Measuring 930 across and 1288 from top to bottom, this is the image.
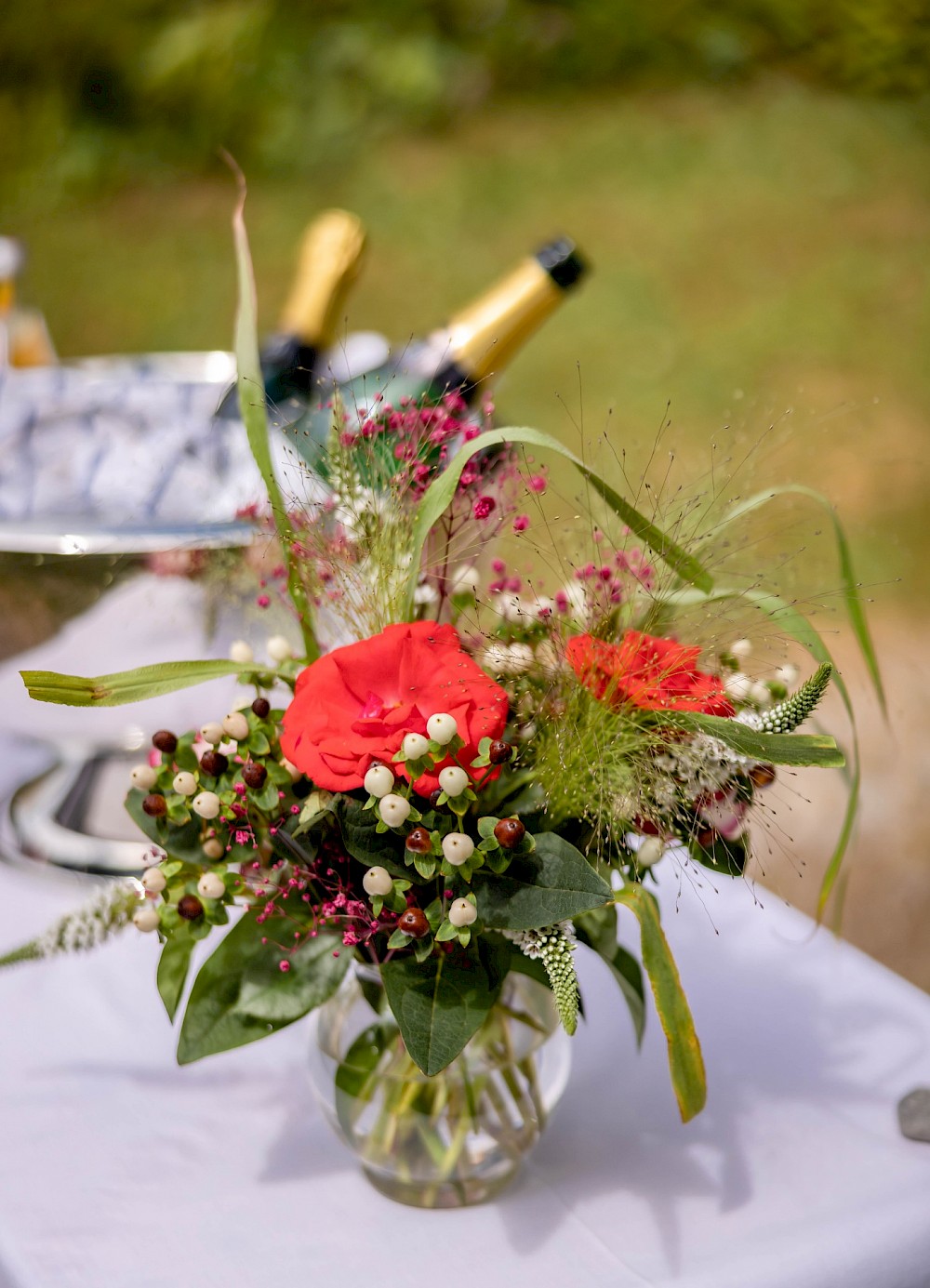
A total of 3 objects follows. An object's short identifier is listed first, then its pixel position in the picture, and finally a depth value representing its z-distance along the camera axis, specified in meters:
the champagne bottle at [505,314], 0.83
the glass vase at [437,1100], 0.52
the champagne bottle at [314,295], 0.94
